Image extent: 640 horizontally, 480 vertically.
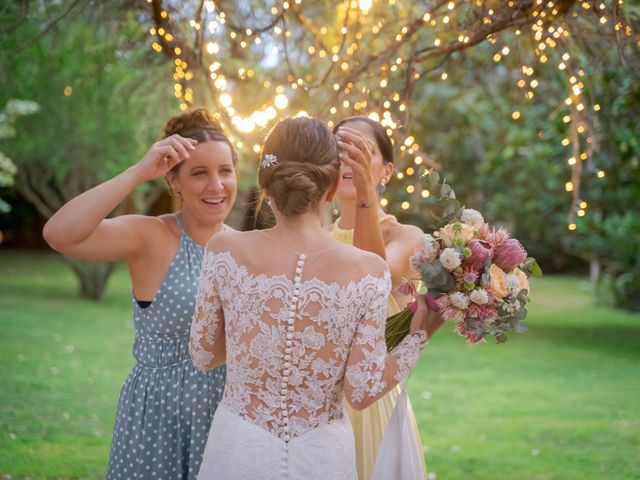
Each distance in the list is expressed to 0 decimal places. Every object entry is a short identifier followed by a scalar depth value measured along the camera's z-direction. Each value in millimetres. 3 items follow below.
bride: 2373
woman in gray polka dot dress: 2996
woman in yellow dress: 3342
